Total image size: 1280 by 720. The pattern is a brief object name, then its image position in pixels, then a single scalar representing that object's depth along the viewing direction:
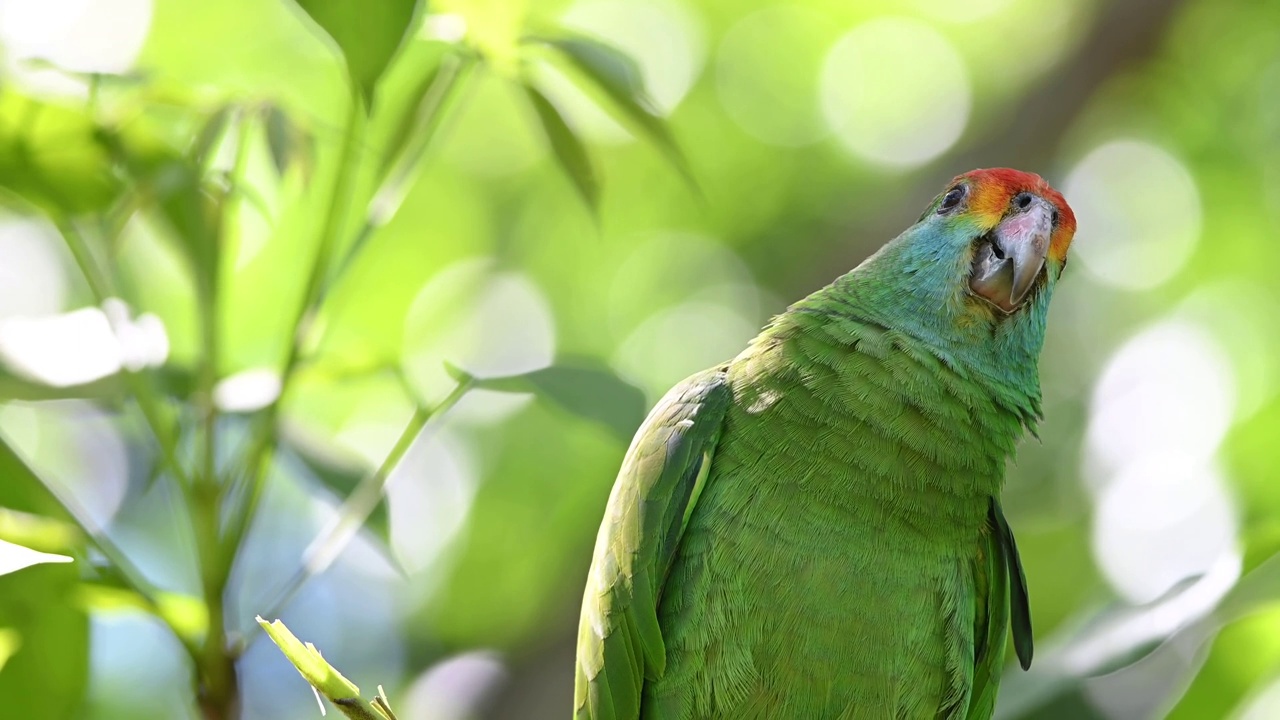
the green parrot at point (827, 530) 4.75
